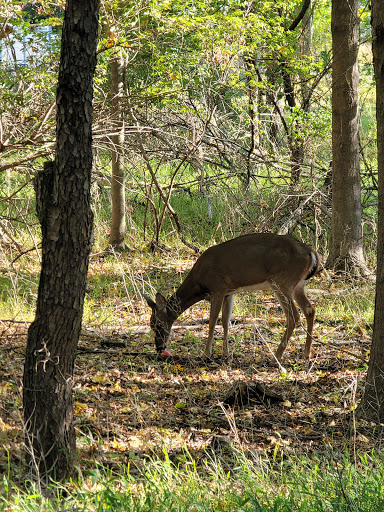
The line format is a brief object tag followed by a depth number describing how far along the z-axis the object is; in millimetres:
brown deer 15656
